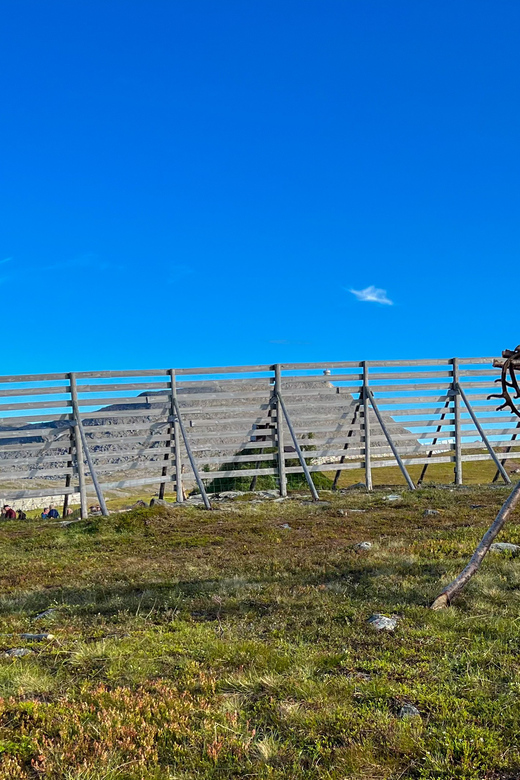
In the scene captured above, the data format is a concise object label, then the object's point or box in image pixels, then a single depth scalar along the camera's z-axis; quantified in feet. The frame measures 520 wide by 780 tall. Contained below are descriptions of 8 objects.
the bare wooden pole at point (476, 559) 18.98
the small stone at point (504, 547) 26.91
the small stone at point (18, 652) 16.57
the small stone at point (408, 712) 11.87
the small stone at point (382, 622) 17.17
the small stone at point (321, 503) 47.75
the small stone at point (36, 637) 18.01
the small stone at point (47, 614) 20.79
